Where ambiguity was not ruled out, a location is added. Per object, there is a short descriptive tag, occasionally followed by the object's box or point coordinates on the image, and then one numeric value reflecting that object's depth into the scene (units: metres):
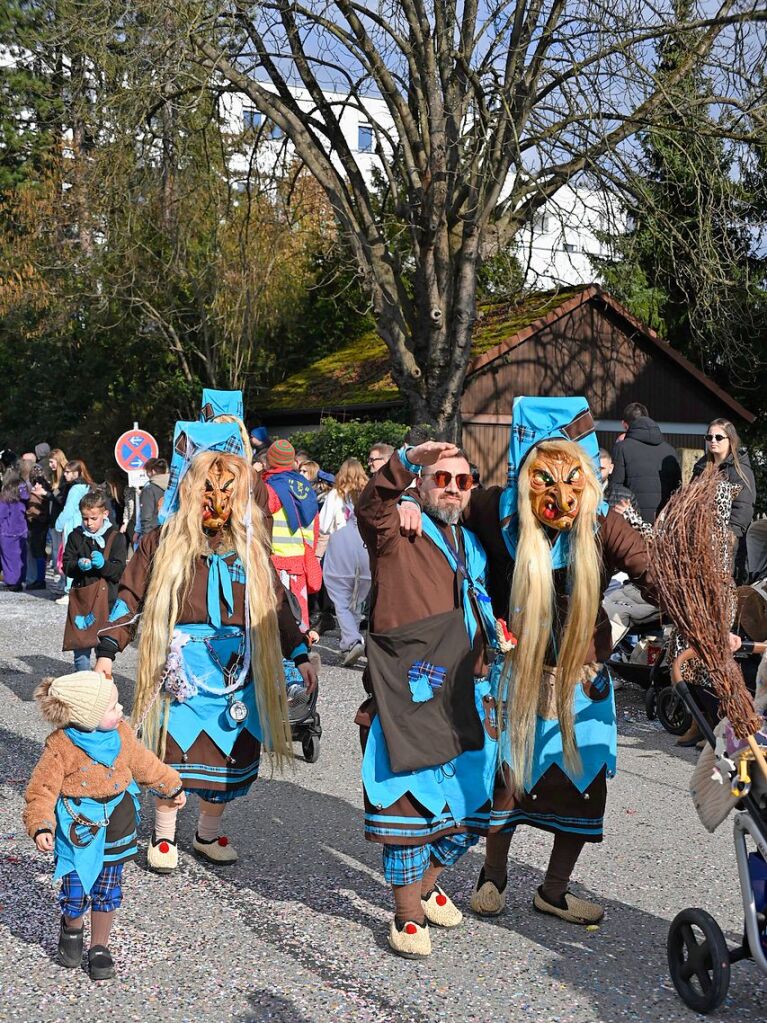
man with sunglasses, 4.54
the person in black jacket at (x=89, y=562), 9.20
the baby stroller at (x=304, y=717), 6.87
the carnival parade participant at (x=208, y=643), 5.45
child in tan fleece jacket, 4.30
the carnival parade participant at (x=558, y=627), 4.70
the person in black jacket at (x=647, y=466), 11.14
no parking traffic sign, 18.11
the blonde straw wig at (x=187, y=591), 5.46
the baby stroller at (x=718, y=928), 3.88
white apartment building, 15.20
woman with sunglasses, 8.66
